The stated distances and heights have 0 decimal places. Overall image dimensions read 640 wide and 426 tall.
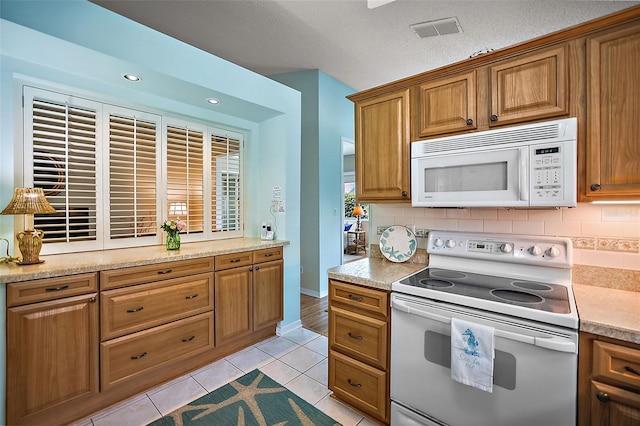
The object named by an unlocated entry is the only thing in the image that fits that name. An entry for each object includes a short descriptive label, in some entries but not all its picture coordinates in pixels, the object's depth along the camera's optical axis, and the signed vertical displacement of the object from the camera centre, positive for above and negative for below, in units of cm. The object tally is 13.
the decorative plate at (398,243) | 220 -25
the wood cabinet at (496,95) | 150 +67
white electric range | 123 -55
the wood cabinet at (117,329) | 163 -81
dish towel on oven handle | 134 -67
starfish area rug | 183 -131
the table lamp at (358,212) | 760 -1
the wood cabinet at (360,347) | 172 -85
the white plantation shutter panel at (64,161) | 210 +38
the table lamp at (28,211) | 180 +0
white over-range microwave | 143 +24
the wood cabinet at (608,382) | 109 -67
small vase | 249 -25
